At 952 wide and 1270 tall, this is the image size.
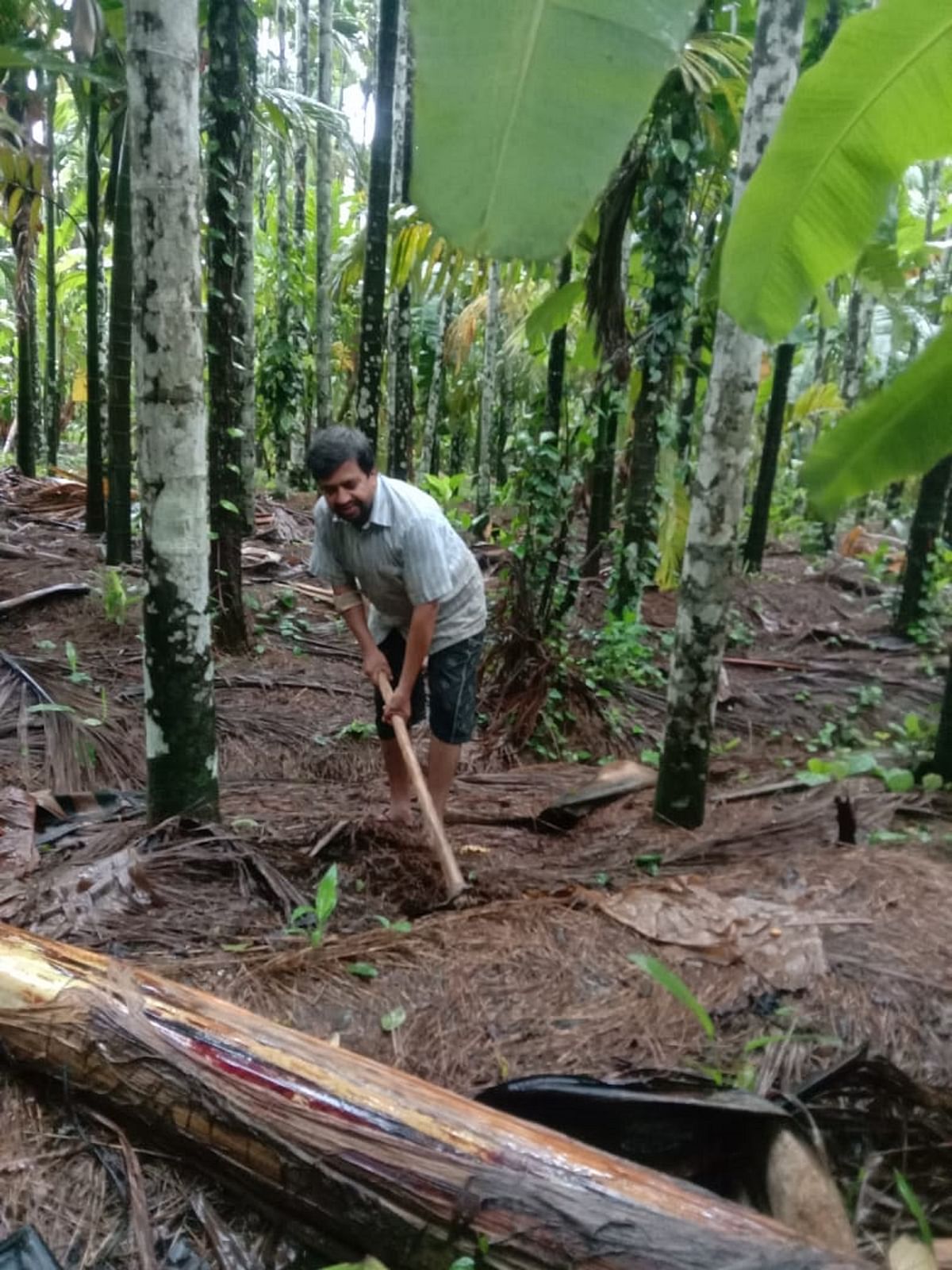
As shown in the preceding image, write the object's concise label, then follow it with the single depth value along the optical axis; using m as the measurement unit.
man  3.51
